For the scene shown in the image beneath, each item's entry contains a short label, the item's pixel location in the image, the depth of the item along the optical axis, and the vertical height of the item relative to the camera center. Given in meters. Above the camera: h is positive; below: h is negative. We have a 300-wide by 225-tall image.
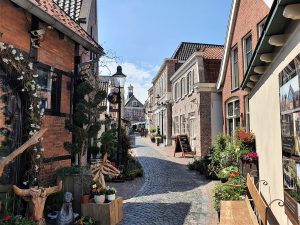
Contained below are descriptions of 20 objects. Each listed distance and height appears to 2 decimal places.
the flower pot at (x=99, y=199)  4.68 -1.32
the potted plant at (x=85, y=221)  4.35 -1.66
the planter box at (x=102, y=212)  4.53 -1.55
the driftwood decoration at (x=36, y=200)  4.05 -1.18
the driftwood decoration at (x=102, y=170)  5.06 -0.84
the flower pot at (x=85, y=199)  4.72 -1.34
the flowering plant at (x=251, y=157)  5.94 -0.59
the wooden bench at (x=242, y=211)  3.19 -1.34
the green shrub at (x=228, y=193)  5.08 -1.31
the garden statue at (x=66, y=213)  4.39 -1.52
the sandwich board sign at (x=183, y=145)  13.52 -0.67
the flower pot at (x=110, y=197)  4.77 -1.31
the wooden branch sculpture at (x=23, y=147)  3.58 -0.23
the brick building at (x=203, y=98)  12.68 +1.99
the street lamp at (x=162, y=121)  22.56 +1.23
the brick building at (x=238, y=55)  8.47 +3.32
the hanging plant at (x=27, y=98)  4.40 +0.70
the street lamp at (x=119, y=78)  8.15 +1.96
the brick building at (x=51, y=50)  4.55 +1.83
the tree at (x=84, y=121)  5.51 +0.32
